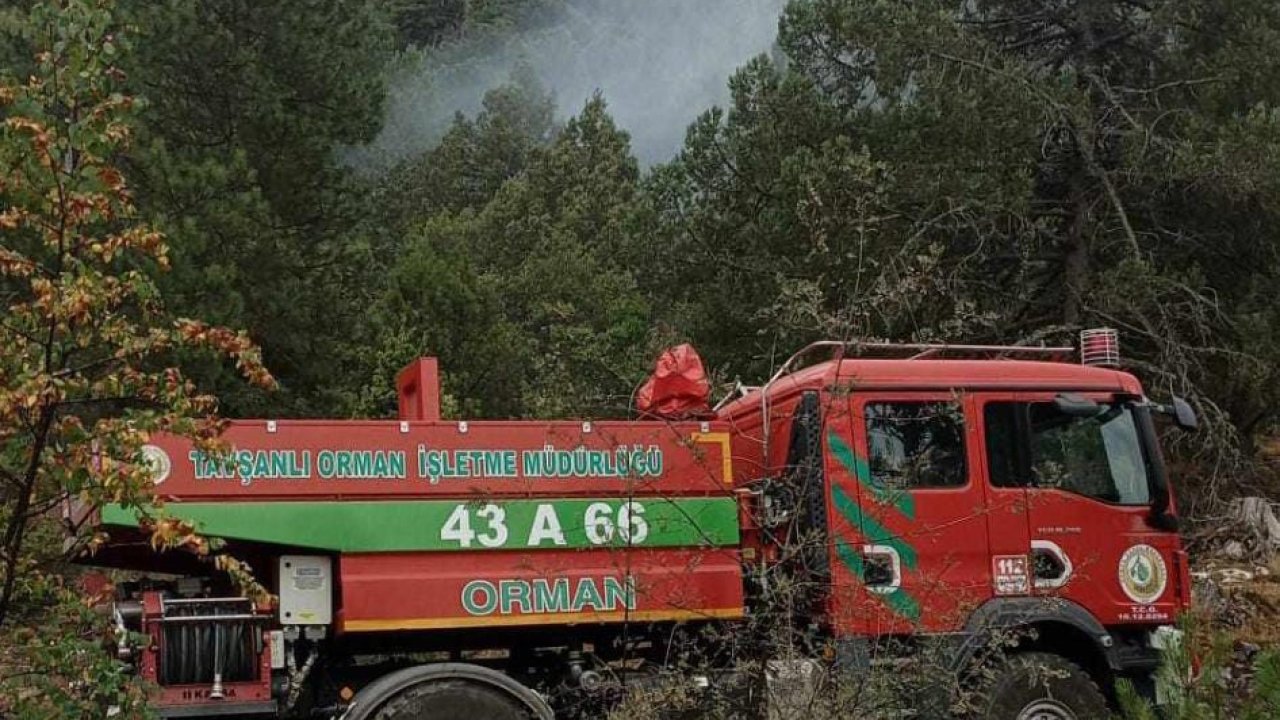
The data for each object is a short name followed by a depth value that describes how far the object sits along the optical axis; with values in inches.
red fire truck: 261.7
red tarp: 307.7
